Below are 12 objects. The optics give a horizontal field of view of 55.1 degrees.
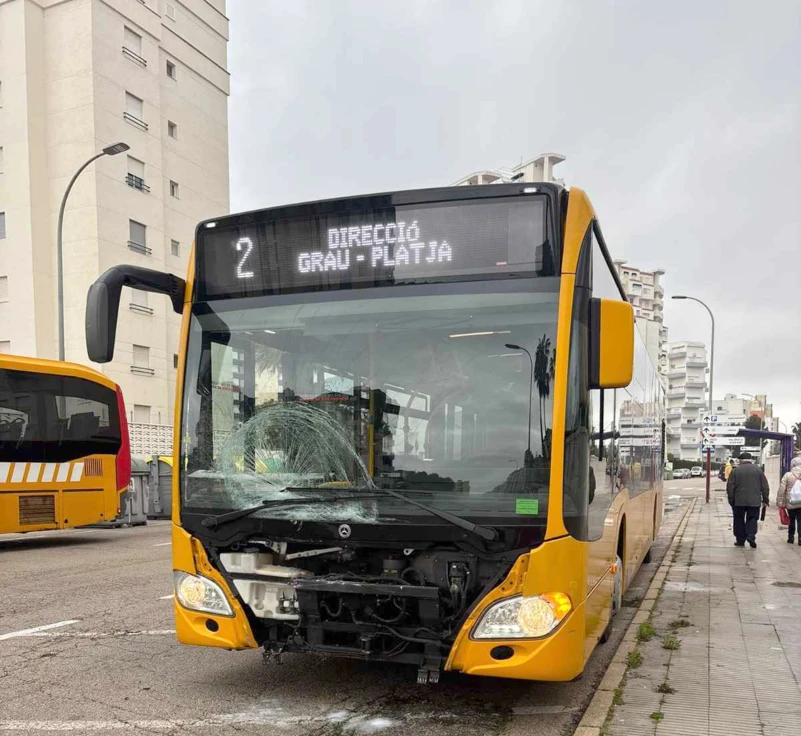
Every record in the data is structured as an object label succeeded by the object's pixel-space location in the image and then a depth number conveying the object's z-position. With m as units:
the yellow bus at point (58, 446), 13.39
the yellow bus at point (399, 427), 4.16
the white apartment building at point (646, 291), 115.50
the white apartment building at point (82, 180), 31.58
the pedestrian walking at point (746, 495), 13.39
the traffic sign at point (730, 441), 29.77
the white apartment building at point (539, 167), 73.25
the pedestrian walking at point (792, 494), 13.84
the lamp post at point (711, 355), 35.20
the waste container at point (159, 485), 20.38
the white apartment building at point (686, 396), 124.62
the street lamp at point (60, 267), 18.88
